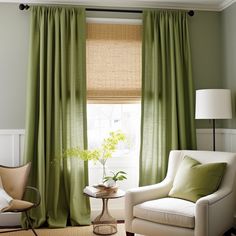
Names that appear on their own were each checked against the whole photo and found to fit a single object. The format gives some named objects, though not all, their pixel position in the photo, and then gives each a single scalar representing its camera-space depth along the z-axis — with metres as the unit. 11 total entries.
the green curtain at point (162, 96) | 4.28
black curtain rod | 4.12
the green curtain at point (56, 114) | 4.06
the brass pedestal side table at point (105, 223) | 3.88
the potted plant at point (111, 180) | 3.72
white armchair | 3.04
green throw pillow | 3.42
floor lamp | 3.83
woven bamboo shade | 4.33
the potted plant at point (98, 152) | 3.87
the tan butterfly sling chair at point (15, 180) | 3.79
